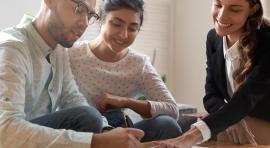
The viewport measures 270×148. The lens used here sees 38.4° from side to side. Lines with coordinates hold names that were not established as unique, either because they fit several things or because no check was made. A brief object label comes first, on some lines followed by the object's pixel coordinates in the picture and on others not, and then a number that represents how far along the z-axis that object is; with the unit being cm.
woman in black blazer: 133
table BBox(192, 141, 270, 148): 141
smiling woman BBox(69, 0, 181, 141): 150
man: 96
